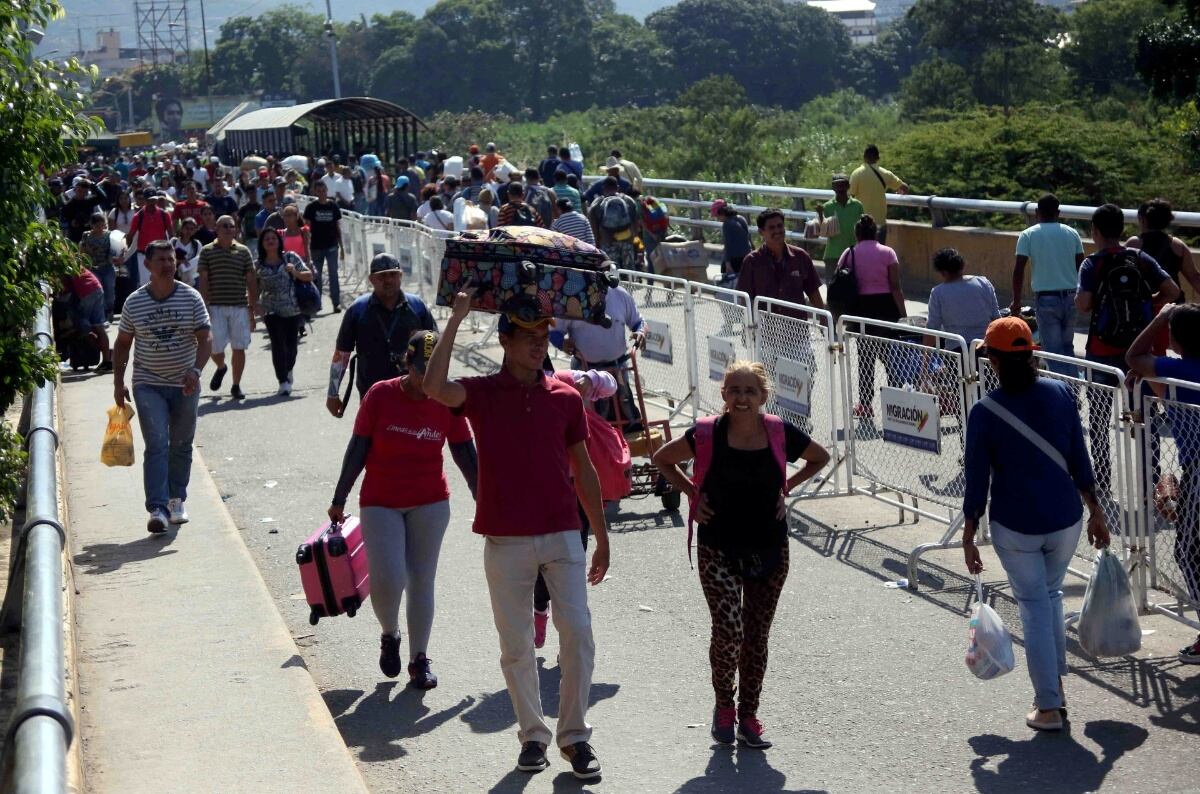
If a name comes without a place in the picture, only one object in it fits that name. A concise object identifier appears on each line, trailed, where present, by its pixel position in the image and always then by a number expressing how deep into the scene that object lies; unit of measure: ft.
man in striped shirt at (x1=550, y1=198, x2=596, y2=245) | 56.95
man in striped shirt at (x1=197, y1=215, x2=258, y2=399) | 52.21
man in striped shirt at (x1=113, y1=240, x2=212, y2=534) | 34.53
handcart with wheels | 35.09
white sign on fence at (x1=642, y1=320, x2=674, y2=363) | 43.50
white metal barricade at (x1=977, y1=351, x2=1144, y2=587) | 25.25
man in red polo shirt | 19.76
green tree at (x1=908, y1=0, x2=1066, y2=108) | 212.23
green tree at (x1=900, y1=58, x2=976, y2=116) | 213.46
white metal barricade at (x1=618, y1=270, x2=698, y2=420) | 42.55
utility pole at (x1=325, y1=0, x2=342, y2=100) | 267.55
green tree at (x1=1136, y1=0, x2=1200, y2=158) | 92.43
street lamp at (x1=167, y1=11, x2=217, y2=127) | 446.48
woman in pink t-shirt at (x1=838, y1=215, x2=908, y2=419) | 42.57
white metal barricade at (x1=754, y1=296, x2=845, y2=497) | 35.32
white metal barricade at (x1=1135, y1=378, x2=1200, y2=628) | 23.79
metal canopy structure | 136.56
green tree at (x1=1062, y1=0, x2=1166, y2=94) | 205.98
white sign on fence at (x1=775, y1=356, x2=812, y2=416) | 35.35
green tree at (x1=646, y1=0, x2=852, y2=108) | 416.05
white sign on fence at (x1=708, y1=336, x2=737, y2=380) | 39.55
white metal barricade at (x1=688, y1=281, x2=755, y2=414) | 39.32
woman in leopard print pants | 20.83
